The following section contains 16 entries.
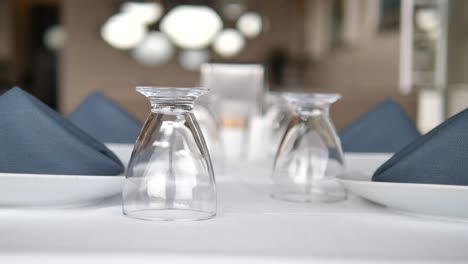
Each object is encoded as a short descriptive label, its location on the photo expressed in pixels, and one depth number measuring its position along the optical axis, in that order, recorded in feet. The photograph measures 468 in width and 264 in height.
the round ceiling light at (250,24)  27.94
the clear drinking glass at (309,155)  3.23
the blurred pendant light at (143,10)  26.40
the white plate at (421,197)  2.35
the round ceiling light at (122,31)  26.37
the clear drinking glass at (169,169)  2.51
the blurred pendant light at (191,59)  27.30
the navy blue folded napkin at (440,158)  2.60
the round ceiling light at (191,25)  26.78
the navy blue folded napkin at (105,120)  4.83
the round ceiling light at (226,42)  27.78
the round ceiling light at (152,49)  26.89
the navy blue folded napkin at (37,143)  2.65
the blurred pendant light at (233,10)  27.66
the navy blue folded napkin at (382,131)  4.62
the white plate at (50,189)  2.40
